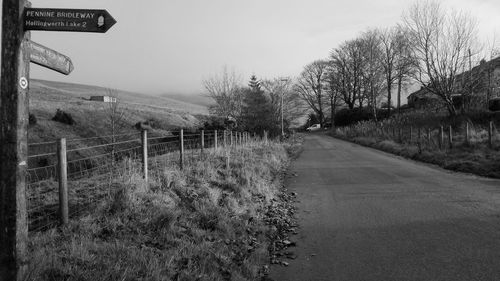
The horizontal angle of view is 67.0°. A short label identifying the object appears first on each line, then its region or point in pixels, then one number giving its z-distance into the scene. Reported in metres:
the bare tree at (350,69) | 56.22
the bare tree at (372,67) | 50.72
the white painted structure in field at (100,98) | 50.08
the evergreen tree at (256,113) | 43.74
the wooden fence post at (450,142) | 18.63
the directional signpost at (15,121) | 3.29
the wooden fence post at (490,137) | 16.61
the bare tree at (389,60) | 47.66
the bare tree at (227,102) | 41.94
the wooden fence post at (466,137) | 18.15
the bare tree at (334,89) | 64.81
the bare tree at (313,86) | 74.00
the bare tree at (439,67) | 27.34
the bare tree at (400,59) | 30.56
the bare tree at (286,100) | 62.12
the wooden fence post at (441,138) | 19.54
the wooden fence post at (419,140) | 19.29
